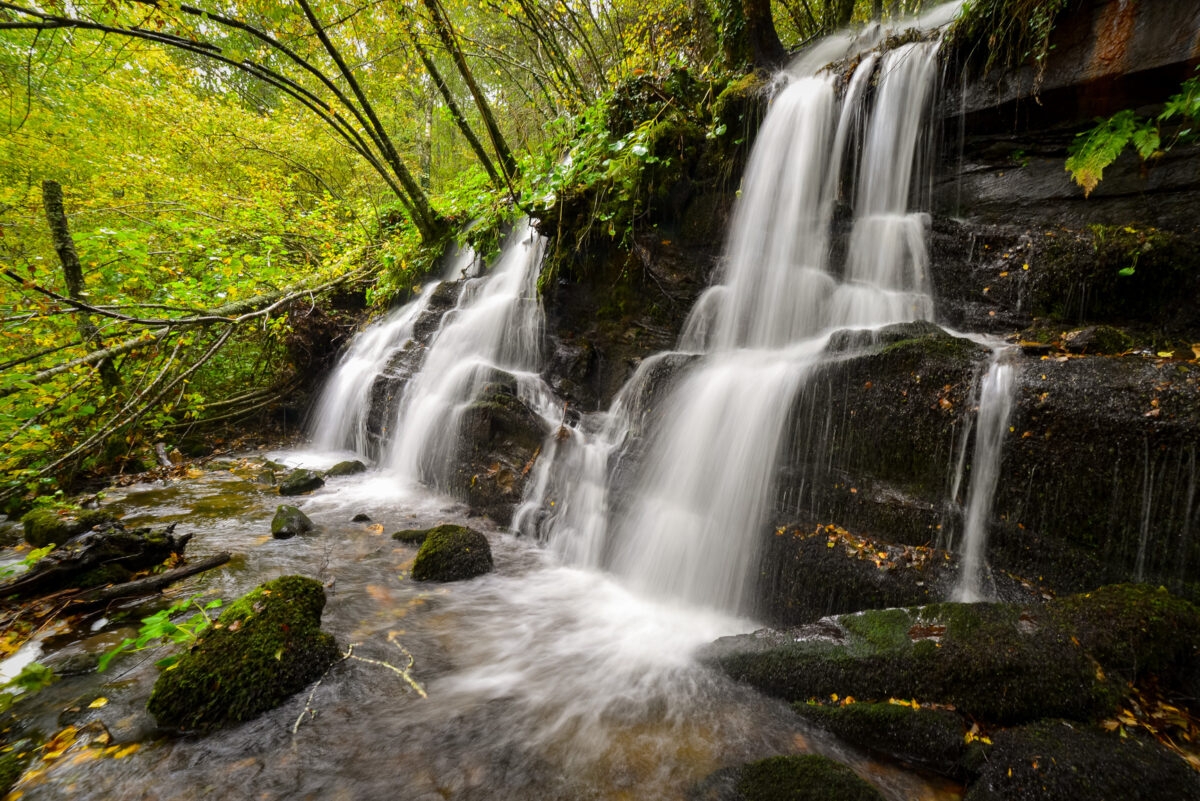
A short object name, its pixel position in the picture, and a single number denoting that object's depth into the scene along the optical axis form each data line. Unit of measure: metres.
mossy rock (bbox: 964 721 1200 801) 1.65
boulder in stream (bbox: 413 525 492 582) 4.11
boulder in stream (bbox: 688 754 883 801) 1.80
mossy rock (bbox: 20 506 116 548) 3.85
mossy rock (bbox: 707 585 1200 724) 2.04
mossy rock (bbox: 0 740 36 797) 1.90
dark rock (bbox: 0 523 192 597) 3.05
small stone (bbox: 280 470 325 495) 6.26
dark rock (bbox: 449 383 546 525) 5.64
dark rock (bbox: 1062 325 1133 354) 3.14
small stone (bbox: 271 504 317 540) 4.73
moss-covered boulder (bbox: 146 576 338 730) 2.23
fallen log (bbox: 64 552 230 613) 3.04
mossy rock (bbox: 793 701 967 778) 2.03
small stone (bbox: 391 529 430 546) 4.84
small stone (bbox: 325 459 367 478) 7.44
